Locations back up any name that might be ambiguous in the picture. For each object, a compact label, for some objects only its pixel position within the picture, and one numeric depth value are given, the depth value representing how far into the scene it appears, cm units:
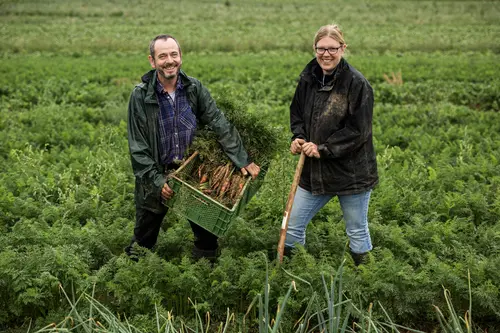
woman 460
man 479
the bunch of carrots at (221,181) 501
